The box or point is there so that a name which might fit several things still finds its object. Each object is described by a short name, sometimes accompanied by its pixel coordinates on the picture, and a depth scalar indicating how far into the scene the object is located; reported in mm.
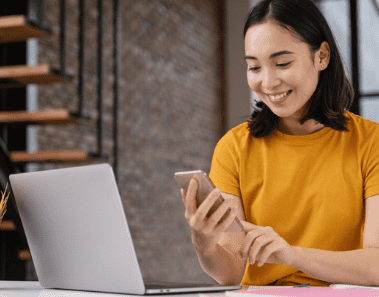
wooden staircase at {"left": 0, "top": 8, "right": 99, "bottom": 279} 2592
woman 1277
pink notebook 922
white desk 941
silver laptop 954
